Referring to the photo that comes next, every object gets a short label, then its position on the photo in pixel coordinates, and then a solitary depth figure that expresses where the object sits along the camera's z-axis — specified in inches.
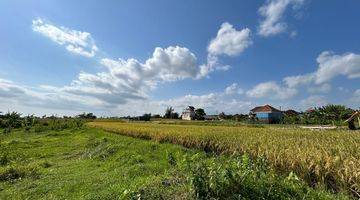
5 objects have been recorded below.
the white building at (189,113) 4277.1
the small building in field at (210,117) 4148.6
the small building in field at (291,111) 3668.6
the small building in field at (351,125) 1045.3
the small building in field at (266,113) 3301.2
